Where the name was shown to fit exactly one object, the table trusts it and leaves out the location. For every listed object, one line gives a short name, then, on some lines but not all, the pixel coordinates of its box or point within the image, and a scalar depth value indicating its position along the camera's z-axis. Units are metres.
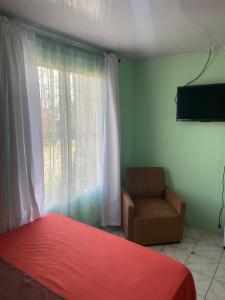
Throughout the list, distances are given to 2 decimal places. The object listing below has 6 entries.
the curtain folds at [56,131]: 1.97
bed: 1.33
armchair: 2.67
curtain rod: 2.04
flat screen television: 2.74
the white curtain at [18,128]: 1.91
